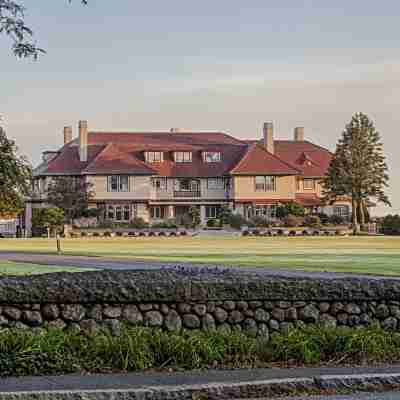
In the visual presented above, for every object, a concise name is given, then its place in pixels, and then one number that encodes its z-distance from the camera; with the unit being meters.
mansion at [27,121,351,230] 102.56
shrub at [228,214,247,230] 96.50
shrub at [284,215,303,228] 96.45
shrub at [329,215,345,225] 100.46
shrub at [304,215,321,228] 96.24
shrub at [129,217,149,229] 96.88
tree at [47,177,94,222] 96.19
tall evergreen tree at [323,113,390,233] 101.44
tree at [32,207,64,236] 89.88
